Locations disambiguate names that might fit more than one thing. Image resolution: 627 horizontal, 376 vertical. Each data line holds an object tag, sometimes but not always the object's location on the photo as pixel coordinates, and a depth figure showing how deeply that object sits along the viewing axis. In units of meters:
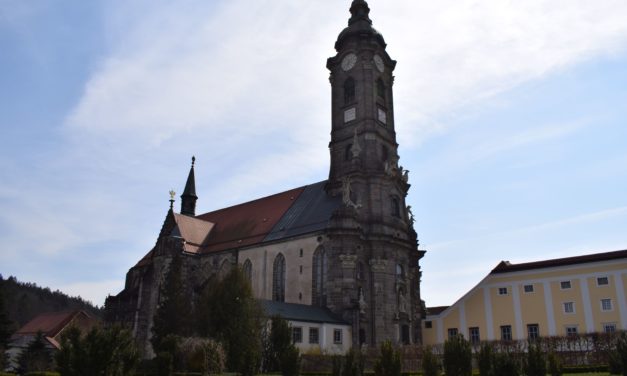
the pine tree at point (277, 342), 24.60
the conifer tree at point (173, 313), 34.09
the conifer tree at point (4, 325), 44.91
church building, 39.81
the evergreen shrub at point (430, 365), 19.72
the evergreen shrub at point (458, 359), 19.41
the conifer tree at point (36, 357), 36.72
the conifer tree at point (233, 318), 25.33
